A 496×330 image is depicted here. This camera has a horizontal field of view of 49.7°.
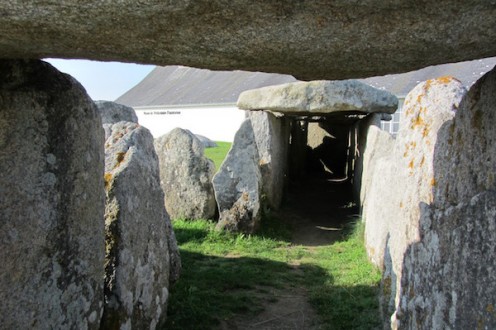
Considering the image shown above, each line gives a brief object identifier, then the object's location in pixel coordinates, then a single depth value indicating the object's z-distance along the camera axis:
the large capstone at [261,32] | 1.59
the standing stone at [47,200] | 2.48
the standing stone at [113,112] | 6.31
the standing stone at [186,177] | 7.76
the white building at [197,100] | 25.11
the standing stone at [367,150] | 7.30
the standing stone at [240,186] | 7.33
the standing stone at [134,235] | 3.26
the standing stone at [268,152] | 8.52
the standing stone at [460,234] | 2.10
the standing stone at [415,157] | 3.06
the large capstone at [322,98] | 8.20
